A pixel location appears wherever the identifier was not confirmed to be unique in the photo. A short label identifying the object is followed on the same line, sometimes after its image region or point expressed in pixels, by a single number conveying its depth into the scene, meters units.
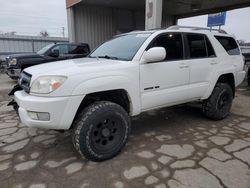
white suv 2.80
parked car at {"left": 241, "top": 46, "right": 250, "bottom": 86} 8.91
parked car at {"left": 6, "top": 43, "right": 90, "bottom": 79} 9.06
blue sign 16.00
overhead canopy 11.65
